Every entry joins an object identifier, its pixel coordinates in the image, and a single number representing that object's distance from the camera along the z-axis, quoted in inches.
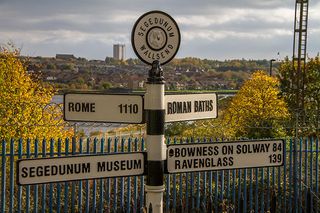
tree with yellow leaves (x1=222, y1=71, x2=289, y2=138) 953.5
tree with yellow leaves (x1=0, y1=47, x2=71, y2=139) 474.6
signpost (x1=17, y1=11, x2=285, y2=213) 134.1
